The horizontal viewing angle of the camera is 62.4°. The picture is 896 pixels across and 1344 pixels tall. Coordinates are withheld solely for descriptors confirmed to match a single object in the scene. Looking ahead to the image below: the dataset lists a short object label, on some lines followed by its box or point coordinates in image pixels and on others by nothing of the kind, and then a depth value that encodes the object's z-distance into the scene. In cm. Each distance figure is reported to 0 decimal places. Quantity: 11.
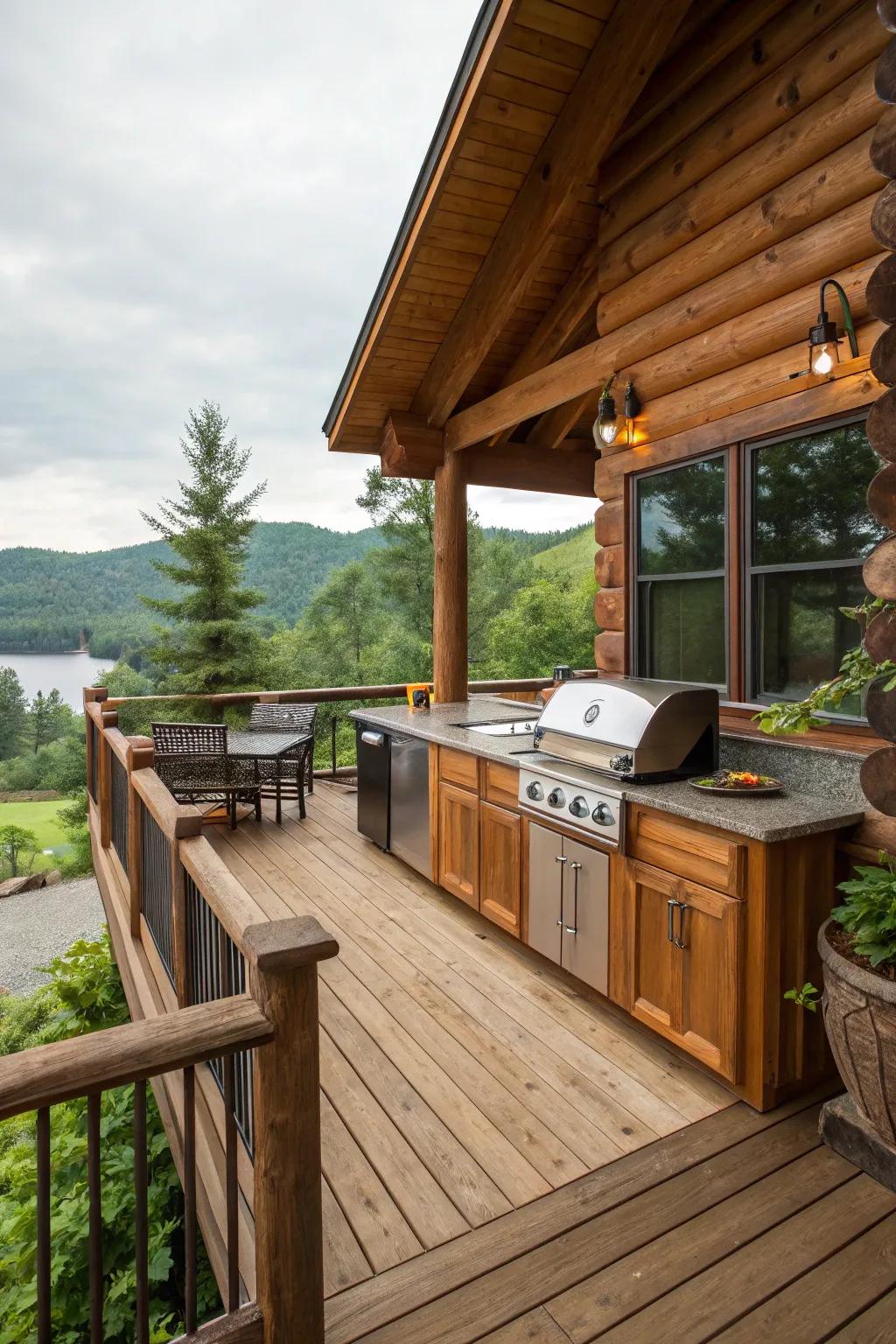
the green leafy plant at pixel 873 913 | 192
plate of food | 257
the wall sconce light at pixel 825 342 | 251
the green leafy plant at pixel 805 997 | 219
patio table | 540
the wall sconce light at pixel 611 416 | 362
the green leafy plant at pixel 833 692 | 204
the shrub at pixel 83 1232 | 239
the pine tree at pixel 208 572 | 1566
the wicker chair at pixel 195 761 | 538
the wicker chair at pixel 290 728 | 615
